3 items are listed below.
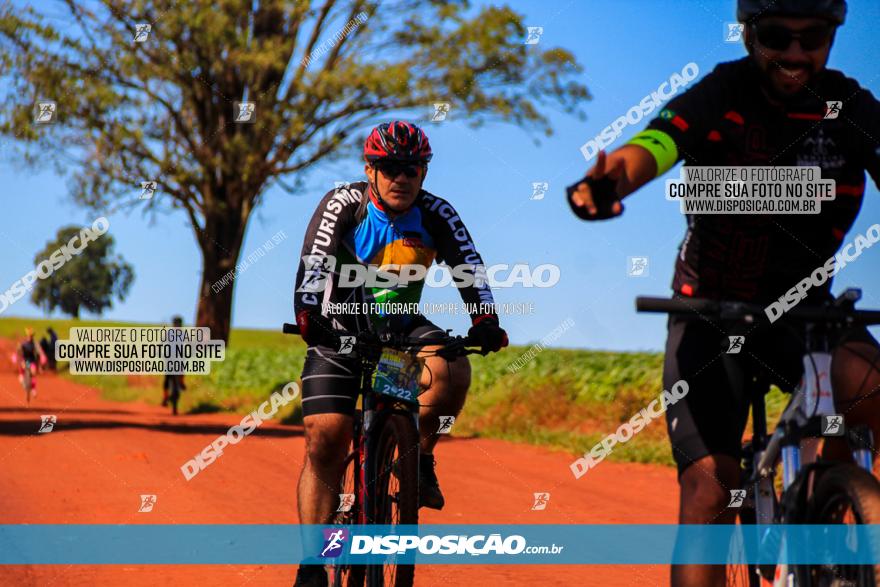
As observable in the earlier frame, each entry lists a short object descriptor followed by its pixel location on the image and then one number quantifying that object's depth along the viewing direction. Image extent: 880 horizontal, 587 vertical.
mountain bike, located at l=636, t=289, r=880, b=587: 3.27
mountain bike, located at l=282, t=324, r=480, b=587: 5.04
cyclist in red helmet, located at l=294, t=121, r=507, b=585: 5.39
